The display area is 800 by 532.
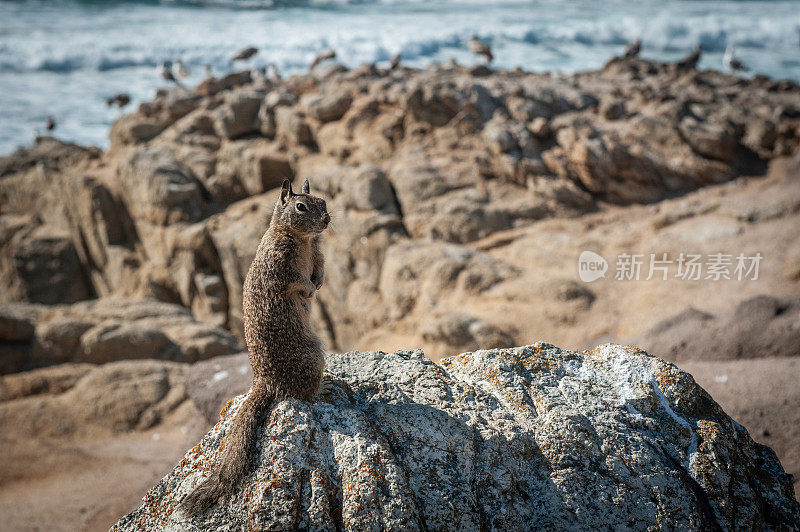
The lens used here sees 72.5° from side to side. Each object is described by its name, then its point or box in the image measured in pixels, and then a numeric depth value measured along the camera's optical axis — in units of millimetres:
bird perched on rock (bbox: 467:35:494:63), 19844
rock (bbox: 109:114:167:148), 17828
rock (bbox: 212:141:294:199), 15594
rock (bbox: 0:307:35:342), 8484
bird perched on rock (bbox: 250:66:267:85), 20453
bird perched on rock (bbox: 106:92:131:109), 22267
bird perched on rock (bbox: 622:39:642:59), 21750
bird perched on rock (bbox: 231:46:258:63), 23016
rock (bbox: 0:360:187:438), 7398
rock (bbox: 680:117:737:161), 12945
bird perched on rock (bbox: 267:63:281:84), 20767
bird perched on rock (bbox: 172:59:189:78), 25266
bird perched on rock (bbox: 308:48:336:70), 22466
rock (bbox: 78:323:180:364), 8727
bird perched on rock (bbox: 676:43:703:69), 19375
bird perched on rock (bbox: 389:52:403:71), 18938
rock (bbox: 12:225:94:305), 15750
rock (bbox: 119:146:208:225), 15258
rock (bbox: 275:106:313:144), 15875
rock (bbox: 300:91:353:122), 15930
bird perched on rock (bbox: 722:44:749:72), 20641
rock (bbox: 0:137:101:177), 17750
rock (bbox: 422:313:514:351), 9328
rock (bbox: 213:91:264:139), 16797
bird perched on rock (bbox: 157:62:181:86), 23555
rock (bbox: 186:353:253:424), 6781
